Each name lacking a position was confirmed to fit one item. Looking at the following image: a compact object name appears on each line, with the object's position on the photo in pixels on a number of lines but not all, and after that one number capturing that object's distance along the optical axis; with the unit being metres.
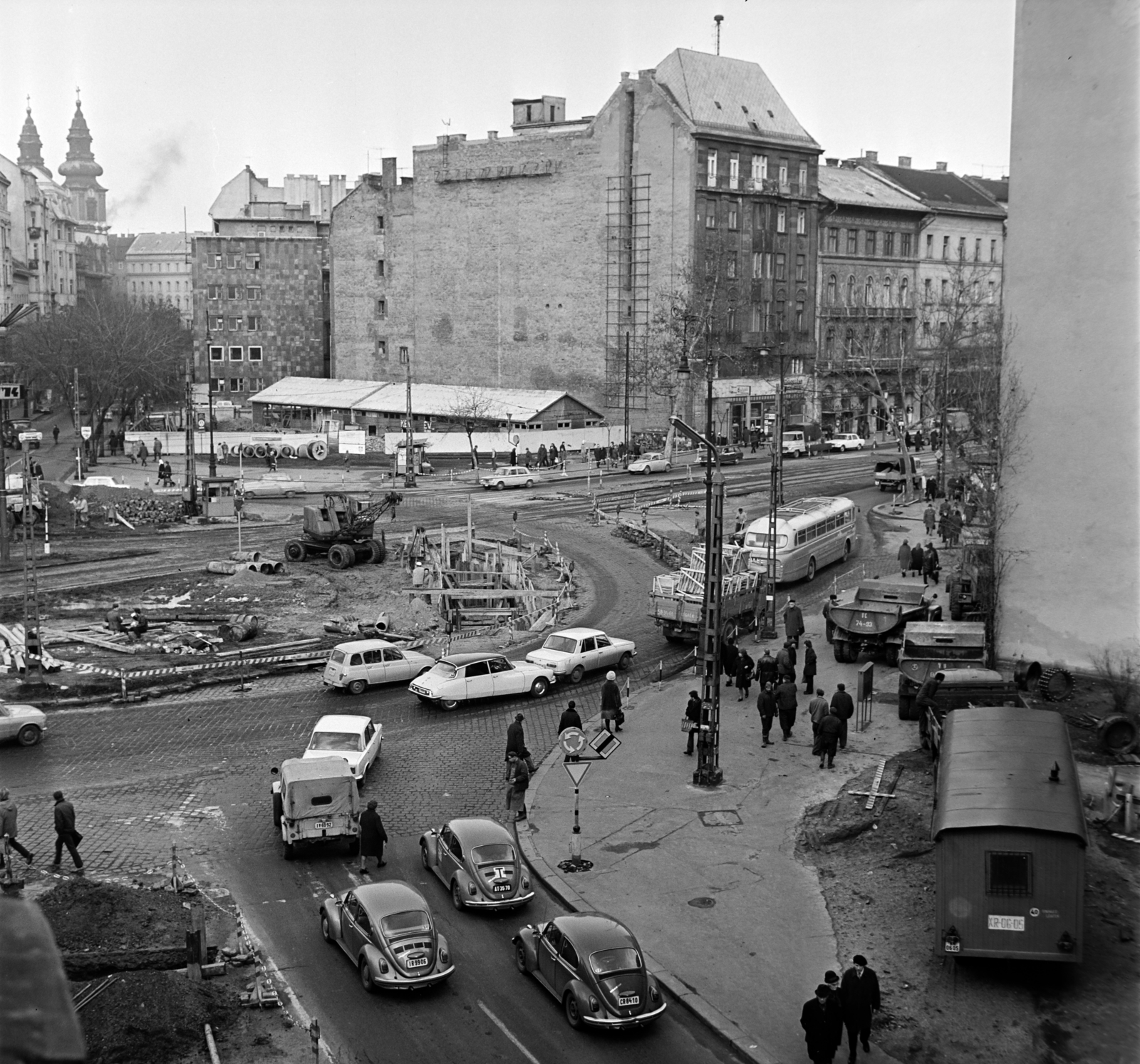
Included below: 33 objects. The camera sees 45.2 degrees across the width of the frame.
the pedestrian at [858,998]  14.62
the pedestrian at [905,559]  43.56
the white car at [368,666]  31.05
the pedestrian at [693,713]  26.30
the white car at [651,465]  72.62
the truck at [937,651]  28.98
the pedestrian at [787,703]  26.92
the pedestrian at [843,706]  26.28
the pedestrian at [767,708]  27.03
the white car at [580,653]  32.66
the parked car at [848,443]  86.12
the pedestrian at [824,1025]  14.47
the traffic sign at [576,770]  21.47
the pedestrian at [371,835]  20.38
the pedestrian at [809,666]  30.77
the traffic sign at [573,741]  21.41
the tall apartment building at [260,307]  112.88
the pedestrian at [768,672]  29.69
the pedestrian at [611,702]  27.98
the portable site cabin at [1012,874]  15.70
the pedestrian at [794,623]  34.28
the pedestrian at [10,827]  19.89
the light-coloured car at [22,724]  26.39
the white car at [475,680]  29.95
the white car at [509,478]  67.50
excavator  47.34
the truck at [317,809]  20.78
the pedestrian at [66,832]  19.73
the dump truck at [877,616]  33.44
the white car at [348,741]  24.56
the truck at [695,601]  36.22
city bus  42.69
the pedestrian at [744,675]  31.02
